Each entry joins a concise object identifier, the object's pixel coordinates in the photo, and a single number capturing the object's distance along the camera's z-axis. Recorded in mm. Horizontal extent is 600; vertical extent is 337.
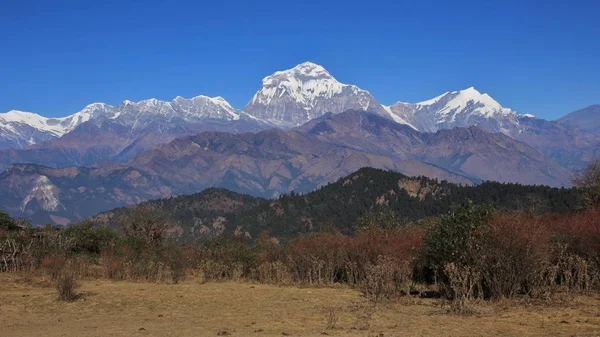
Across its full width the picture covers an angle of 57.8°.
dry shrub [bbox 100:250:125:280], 35938
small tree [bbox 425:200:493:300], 23016
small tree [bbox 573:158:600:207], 62531
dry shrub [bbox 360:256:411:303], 25484
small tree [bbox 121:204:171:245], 62075
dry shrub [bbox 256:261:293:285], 34938
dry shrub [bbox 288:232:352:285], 33906
